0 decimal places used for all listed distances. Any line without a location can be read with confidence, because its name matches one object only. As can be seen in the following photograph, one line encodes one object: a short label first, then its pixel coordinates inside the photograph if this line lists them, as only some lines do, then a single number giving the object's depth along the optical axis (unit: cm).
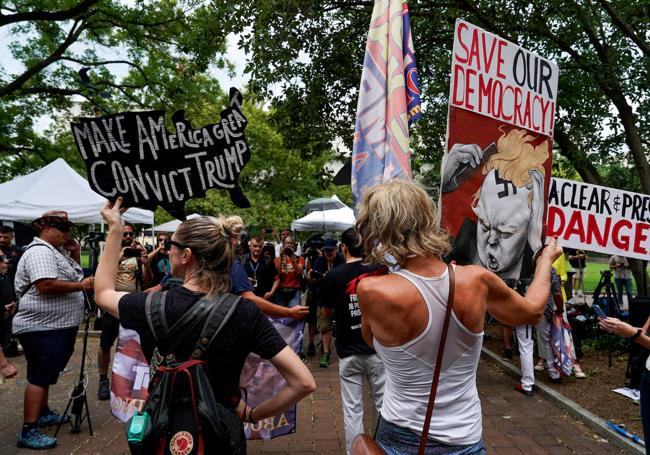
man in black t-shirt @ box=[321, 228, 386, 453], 374
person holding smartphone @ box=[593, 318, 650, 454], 288
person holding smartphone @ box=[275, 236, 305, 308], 830
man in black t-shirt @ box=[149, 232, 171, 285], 814
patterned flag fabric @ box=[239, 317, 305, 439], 340
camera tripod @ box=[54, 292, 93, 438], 474
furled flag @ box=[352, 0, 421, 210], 300
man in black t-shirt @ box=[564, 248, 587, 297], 1123
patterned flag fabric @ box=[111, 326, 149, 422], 367
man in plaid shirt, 437
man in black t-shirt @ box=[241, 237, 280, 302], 832
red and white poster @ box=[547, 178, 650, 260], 330
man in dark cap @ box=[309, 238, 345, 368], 748
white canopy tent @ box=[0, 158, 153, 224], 891
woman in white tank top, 171
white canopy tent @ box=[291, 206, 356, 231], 1537
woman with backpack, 195
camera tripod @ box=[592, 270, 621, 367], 827
